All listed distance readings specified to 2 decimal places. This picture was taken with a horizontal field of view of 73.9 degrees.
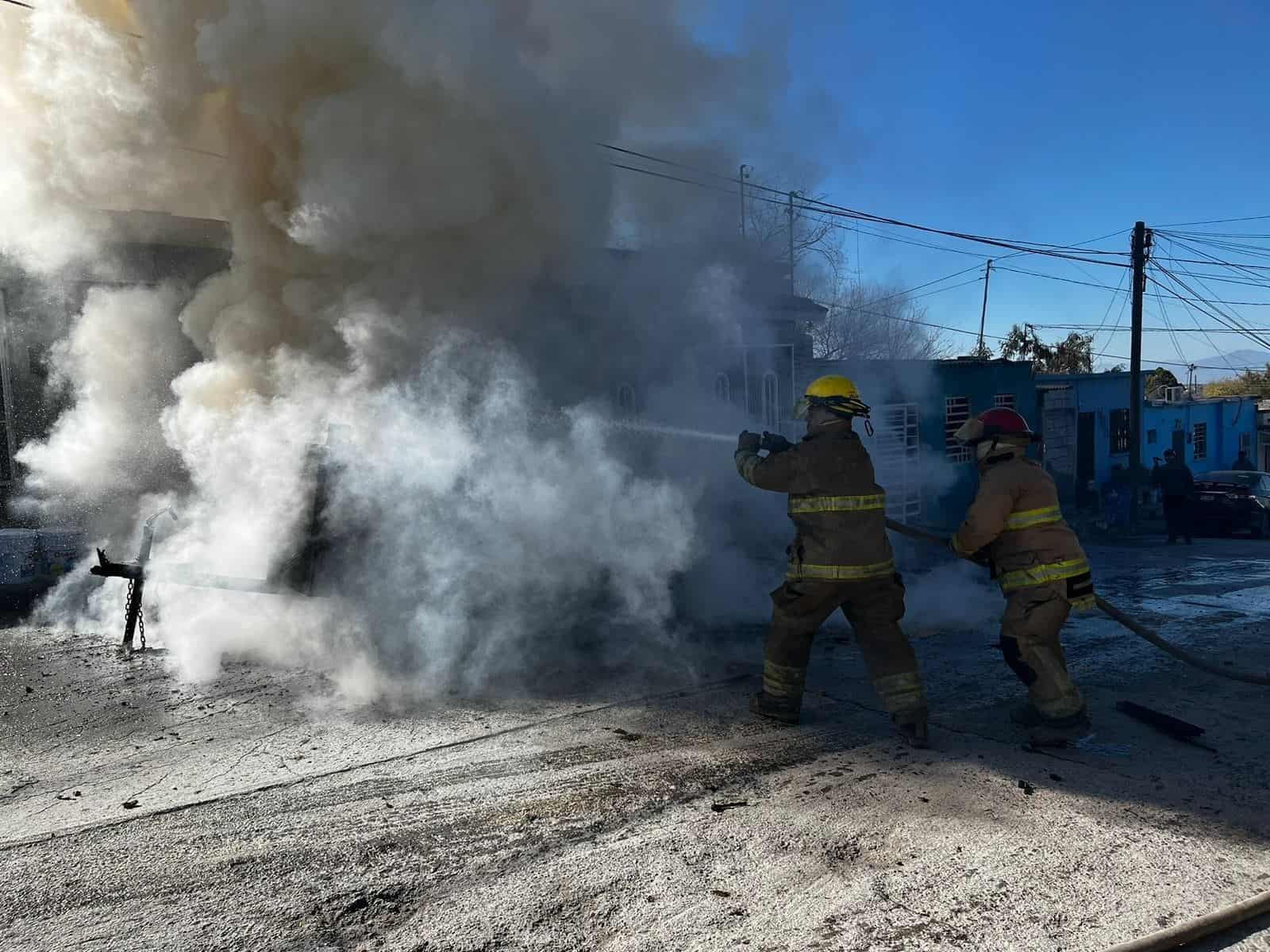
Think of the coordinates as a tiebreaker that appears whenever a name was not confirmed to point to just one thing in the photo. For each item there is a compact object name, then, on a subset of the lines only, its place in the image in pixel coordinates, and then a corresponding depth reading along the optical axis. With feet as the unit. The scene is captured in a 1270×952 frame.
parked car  47.75
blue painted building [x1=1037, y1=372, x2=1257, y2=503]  63.36
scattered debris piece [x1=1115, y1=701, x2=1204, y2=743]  13.38
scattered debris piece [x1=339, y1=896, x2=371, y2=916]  8.63
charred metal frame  16.46
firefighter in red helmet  13.47
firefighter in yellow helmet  13.24
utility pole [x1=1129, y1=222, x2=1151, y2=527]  55.57
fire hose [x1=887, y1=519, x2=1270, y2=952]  7.91
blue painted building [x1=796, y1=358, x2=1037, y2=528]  42.14
